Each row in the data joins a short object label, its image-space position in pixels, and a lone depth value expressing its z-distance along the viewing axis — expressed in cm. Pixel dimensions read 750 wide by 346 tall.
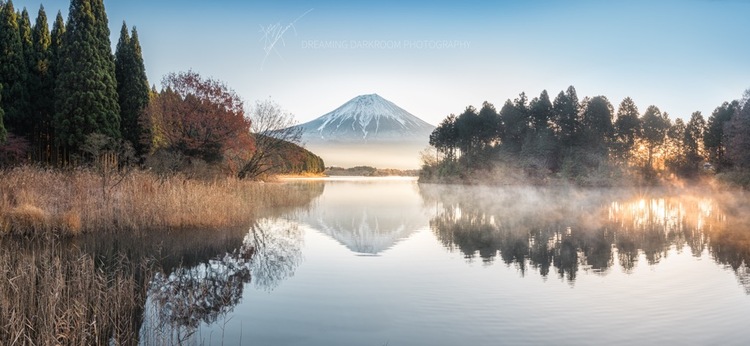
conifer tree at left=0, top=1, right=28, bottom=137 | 3219
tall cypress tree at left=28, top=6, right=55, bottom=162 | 3378
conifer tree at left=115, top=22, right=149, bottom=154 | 3509
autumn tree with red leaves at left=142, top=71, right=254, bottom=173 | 2844
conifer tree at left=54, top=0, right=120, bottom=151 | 3086
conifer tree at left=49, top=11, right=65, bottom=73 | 3445
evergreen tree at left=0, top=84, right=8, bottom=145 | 2723
